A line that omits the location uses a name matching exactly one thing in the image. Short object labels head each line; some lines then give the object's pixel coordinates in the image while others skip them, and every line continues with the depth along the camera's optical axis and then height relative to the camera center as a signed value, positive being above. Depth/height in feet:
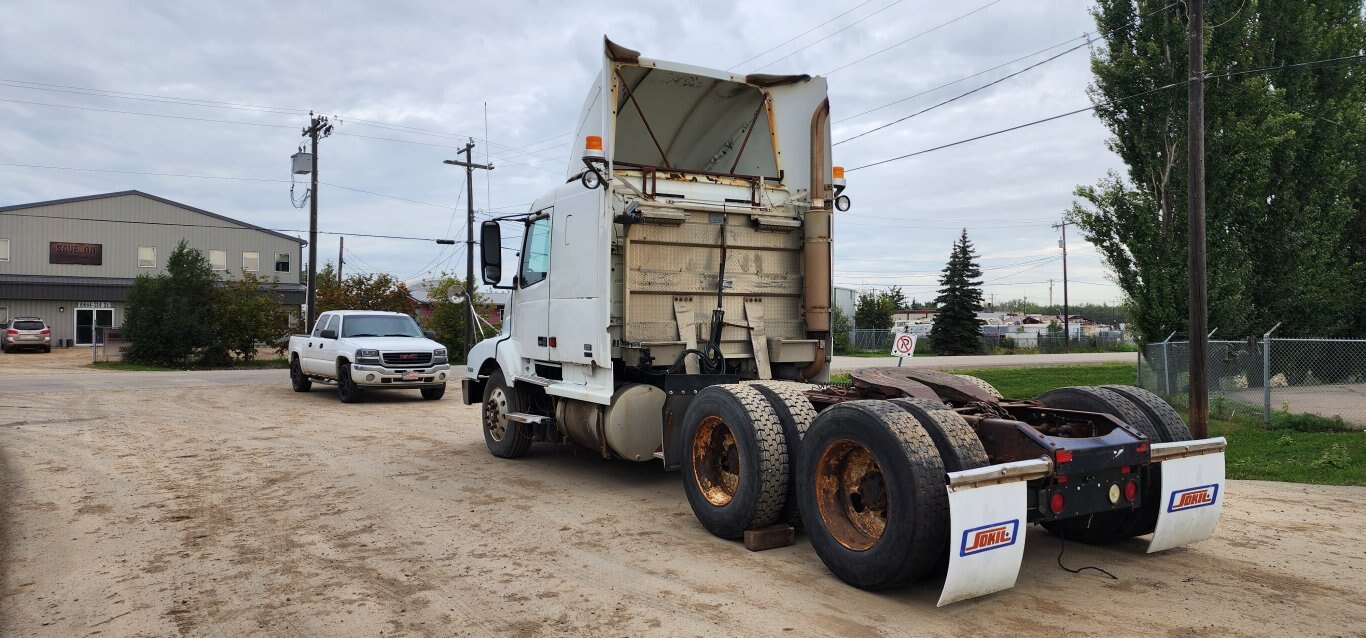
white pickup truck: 53.16 -1.34
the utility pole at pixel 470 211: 108.06 +17.16
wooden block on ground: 18.37 -4.61
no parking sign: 39.37 -0.50
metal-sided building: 146.20 +16.17
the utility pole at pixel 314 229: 99.04 +12.96
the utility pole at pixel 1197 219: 34.37 +4.98
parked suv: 119.96 +0.16
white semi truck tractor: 14.62 -1.40
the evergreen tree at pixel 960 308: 161.79 +5.18
